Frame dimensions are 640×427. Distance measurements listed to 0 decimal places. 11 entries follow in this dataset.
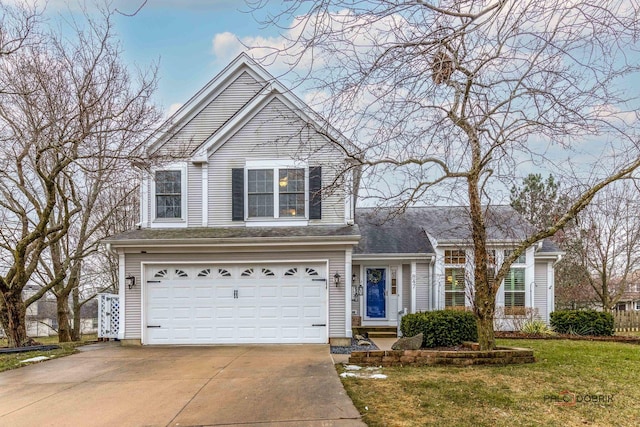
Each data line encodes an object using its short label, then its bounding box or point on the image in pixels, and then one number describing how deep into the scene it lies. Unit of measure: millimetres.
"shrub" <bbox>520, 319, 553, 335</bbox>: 13469
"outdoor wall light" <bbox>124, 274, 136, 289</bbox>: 11531
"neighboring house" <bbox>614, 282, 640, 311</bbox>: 32891
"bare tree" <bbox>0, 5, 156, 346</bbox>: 10641
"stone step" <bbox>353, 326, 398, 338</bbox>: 13719
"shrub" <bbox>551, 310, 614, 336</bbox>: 13500
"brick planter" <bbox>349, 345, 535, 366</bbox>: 7664
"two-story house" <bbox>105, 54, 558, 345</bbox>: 11297
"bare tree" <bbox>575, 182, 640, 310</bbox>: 19203
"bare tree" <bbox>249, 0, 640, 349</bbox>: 3488
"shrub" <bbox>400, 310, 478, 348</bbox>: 10039
